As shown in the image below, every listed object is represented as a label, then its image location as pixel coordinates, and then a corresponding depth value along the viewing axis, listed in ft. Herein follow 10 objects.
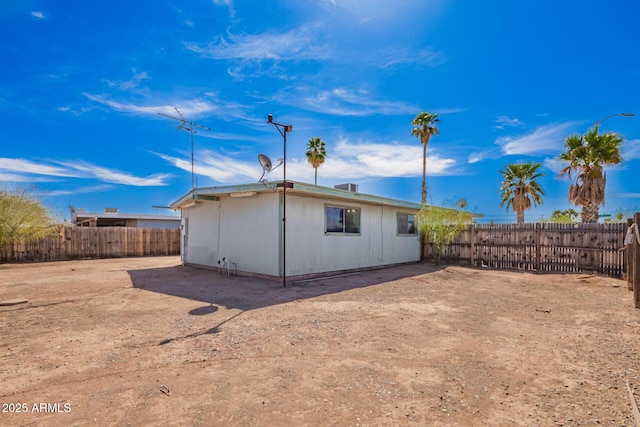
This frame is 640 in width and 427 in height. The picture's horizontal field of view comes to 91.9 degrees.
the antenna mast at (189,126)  43.00
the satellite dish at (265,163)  31.01
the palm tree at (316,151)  87.76
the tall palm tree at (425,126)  79.56
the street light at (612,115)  36.11
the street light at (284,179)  25.95
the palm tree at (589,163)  44.11
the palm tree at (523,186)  64.49
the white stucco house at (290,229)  29.01
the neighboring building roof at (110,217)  70.61
